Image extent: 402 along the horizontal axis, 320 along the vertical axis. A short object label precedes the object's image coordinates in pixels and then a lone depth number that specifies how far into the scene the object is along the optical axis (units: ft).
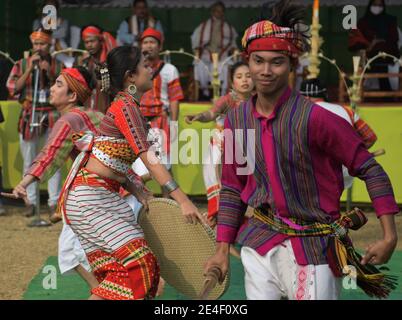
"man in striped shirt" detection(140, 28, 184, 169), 57.88
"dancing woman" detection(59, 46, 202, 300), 29.99
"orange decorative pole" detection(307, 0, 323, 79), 61.52
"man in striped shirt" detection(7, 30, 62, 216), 61.67
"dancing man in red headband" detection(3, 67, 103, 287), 34.40
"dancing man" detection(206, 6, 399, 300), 22.70
